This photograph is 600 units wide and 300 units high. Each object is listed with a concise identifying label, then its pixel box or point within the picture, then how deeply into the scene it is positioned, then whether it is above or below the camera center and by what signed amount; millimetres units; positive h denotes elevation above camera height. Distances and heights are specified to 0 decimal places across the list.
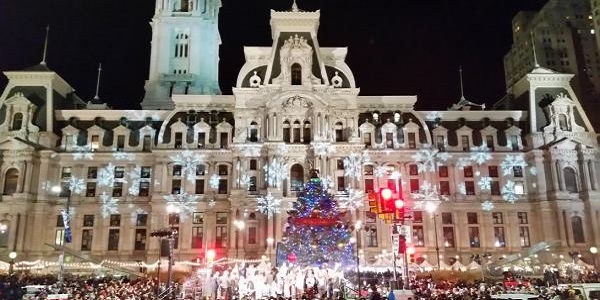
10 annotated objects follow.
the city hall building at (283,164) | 53094 +10140
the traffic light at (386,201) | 24969 +2734
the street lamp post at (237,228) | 51750 +3126
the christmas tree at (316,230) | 39938 +2181
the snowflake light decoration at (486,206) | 56156 +5431
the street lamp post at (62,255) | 32862 +383
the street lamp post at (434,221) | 52162 +3682
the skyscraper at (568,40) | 110562 +47179
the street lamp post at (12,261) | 45494 +40
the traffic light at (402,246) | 27234 +589
